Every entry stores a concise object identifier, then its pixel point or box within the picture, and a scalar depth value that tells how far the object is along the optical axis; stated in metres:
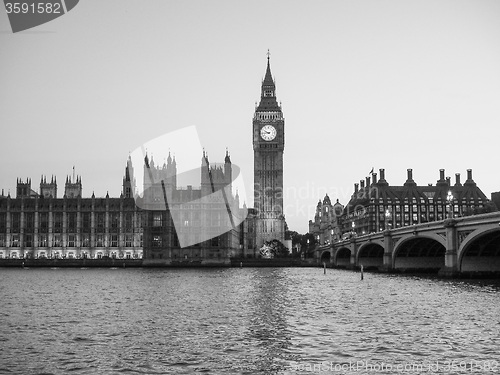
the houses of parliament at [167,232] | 179.00
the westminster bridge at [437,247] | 73.69
